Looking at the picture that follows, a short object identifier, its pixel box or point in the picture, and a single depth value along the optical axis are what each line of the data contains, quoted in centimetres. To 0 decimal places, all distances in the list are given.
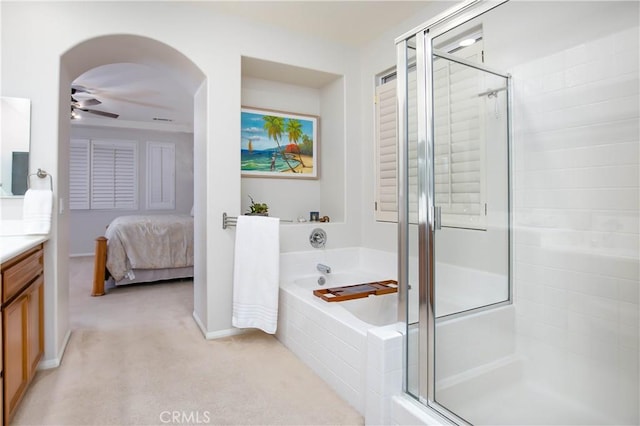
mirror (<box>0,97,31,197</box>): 227
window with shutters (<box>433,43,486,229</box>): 186
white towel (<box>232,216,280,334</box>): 268
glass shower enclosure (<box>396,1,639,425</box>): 171
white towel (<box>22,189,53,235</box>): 224
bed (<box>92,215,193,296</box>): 428
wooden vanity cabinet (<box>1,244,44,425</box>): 168
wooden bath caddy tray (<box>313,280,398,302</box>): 248
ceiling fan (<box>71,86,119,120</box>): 473
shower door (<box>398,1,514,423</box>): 176
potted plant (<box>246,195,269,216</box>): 326
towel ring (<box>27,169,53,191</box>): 234
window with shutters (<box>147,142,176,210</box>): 723
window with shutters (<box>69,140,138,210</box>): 671
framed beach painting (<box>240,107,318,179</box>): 339
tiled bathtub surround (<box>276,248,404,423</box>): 175
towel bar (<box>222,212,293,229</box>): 290
